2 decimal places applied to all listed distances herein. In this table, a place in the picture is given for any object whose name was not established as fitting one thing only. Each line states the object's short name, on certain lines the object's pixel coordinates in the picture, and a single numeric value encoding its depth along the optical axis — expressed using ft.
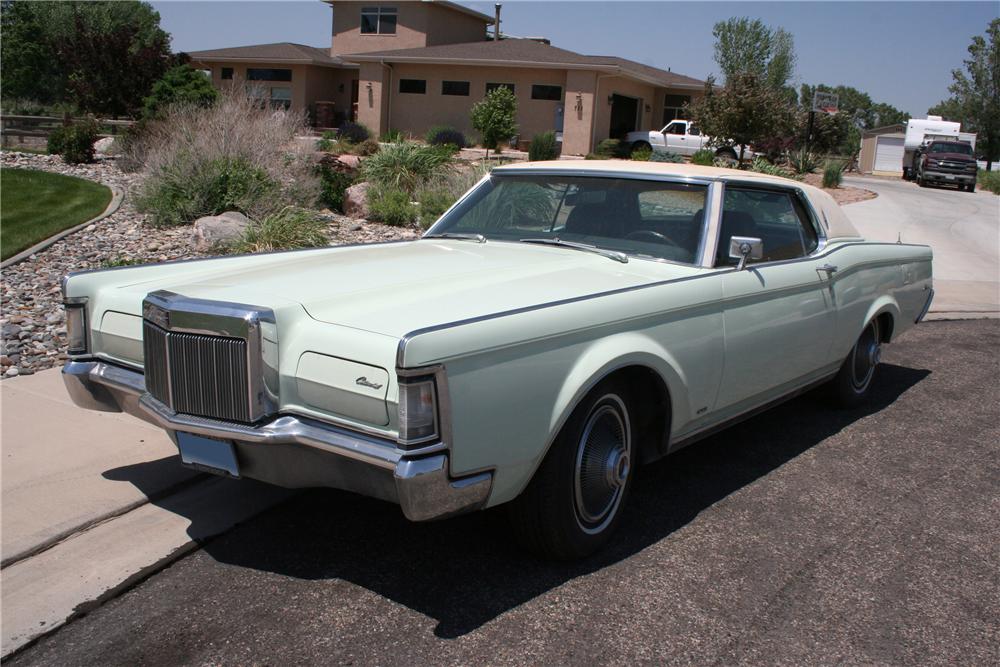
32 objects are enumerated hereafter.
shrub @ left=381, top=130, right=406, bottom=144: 103.69
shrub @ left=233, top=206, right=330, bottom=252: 30.45
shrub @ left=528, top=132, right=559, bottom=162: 89.56
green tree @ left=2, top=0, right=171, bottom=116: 101.14
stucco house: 107.96
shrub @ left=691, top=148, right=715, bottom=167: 80.27
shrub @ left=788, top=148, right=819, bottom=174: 95.04
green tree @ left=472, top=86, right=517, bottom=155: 96.78
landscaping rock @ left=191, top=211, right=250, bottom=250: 31.48
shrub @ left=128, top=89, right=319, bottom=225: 35.88
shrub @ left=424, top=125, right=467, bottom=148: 102.22
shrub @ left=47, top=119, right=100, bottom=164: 59.52
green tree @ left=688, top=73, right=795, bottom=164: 88.99
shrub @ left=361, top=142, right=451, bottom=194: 46.85
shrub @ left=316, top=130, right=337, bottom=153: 66.44
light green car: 9.75
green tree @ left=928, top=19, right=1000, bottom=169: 186.80
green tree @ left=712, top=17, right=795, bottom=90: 173.47
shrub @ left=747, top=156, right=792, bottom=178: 73.51
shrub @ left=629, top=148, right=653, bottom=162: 82.33
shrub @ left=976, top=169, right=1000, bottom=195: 112.08
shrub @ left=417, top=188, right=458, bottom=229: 40.32
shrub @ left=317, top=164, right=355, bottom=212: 42.03
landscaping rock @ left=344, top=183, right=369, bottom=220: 43.04
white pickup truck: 105.50
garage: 159.84
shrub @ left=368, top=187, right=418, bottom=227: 40.68
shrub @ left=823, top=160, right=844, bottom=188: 87.04
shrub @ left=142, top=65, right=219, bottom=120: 64.93
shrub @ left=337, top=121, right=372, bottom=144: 101.40
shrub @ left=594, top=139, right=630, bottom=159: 101.30
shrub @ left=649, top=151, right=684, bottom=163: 78.24
